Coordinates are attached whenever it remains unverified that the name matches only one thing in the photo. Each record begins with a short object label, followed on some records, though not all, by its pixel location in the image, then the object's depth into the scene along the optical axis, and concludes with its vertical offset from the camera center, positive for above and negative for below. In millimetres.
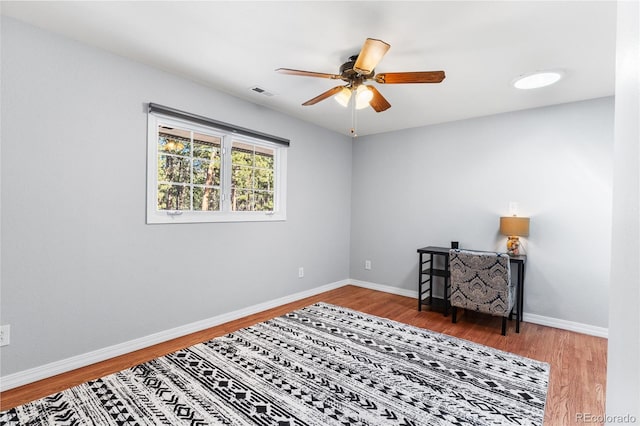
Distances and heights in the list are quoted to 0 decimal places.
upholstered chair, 2934 -699
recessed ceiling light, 2551 +1177
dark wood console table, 3244 -744
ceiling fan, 1915 +976
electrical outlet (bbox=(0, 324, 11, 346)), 1961 -840
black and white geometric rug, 1768 -1195
